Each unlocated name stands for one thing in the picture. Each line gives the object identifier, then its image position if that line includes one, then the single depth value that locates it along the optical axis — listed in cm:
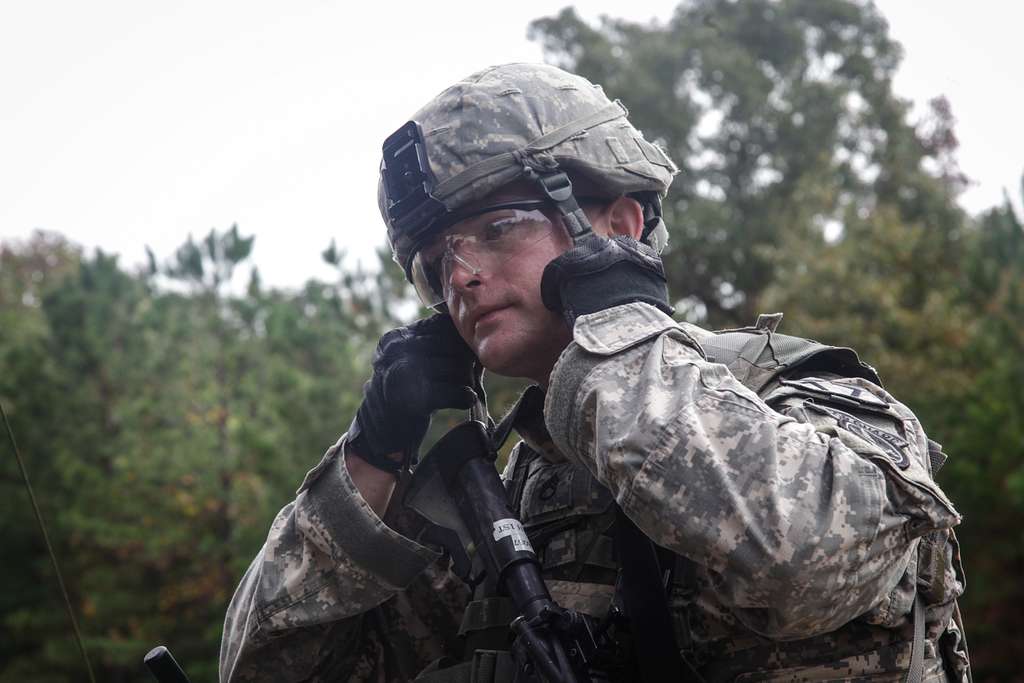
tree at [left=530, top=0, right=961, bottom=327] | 2266
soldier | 199
